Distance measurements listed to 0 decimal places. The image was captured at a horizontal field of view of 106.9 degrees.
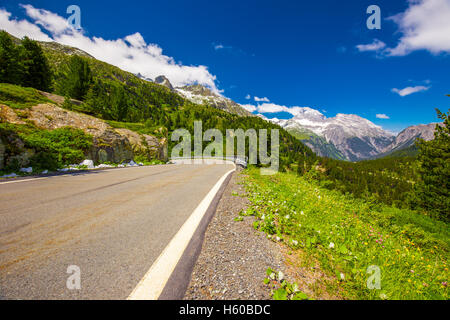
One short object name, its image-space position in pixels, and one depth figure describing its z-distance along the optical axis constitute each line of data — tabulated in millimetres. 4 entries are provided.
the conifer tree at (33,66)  26469
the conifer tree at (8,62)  21891
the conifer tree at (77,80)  30453
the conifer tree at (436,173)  15398
